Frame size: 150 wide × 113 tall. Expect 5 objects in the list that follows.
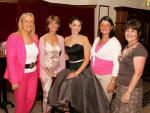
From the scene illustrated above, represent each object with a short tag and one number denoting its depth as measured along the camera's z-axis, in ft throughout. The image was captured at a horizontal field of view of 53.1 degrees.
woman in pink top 5.49
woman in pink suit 5.21
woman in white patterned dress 6.05
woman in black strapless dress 5.41
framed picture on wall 10.73
